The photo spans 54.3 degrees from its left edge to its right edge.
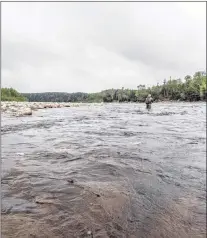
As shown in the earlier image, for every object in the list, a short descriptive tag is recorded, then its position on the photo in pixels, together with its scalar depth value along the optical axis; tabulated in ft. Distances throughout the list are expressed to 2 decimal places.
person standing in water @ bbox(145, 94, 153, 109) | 99.34
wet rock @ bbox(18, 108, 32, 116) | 51.93
